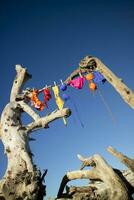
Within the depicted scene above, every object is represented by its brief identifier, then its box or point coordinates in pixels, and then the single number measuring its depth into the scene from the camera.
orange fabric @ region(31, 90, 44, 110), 10.92
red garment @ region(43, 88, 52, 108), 12.02
